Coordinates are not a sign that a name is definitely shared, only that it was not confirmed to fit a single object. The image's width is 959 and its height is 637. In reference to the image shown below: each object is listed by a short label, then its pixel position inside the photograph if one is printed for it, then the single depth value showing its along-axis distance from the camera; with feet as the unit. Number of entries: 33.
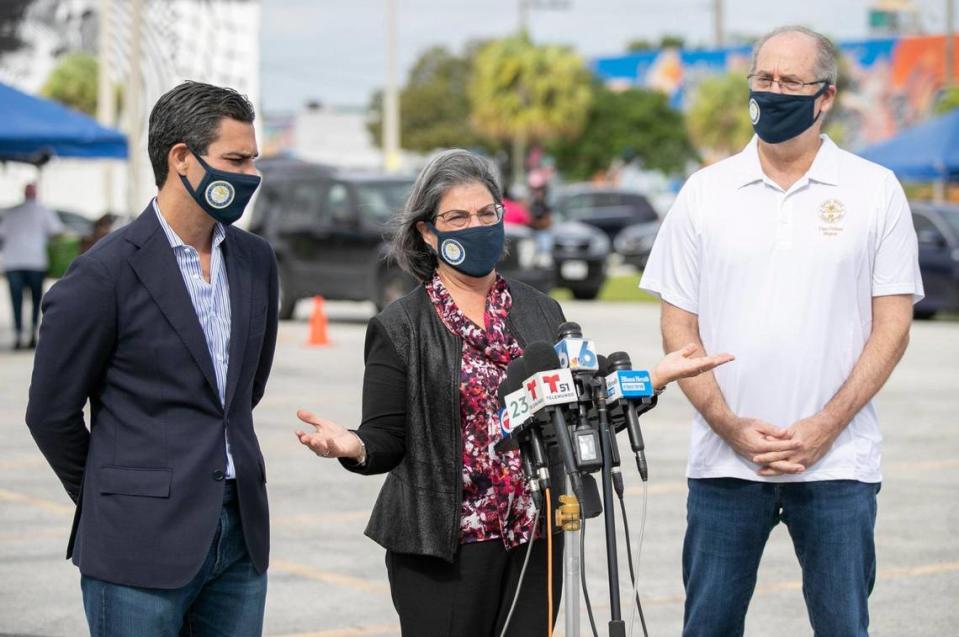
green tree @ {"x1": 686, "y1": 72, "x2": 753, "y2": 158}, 236.43
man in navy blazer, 12.71
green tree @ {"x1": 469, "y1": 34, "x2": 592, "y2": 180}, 257.96
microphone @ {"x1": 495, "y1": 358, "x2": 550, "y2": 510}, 12.37
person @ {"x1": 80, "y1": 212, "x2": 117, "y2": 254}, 64.33
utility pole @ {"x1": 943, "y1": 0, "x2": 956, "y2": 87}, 181.73
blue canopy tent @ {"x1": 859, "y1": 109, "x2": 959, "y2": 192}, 94.12
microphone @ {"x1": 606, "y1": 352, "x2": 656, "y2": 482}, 12.39
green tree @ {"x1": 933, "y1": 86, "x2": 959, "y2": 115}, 148.56
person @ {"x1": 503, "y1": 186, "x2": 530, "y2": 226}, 92.79
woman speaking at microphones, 13.89
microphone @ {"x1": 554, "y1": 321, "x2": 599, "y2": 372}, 12.25
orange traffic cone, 66.28
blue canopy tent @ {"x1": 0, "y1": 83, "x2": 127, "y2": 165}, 63.41
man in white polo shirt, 15.12
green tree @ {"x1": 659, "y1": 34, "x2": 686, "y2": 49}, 409.92
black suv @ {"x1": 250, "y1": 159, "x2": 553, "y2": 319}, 74.23
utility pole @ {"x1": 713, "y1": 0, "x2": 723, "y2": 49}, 222.28
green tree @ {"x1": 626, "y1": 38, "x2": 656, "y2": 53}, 415.40
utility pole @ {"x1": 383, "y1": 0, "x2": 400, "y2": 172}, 140.77
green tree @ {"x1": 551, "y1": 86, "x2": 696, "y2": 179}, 272.31
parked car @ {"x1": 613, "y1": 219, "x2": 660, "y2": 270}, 128.67
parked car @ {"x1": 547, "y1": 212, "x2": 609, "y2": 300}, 91.86
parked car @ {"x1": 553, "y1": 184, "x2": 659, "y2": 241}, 142.00
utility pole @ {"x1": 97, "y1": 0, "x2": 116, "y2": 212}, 107.76
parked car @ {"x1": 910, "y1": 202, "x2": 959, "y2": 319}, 78.95
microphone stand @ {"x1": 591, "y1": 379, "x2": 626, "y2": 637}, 11.75
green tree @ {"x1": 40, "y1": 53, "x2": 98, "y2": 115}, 233.55
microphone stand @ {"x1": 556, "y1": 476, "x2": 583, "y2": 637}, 11.93
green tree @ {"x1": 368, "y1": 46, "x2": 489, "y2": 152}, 346.33
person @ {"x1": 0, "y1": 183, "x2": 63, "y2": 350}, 64.75
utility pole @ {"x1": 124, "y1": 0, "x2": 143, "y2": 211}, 88.48
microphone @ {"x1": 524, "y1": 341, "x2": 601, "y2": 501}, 11.88
